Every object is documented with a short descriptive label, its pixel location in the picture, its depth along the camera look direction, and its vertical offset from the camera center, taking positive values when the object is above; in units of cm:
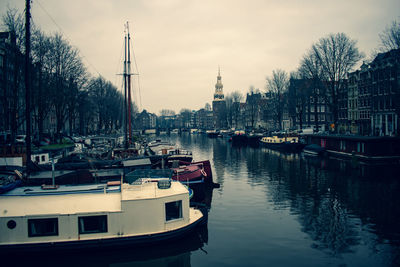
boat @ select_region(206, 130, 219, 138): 13436 -304
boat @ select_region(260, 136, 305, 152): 6500 -381
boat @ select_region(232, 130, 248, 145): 9081 -370
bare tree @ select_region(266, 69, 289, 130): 8769 +1090
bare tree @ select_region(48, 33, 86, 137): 4675 +887
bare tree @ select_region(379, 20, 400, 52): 4068 +1103
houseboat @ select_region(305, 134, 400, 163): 4288 -338
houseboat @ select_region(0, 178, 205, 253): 1404 -407
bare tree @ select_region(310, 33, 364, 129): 5553 +1186
